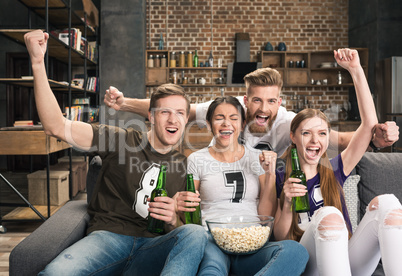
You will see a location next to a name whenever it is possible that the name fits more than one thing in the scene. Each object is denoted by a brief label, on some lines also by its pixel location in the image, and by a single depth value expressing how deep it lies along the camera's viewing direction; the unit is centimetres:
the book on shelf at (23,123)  366
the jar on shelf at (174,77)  648
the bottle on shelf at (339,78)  648
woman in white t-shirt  167
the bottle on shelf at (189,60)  651
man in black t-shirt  141
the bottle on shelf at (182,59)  653
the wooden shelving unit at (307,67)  652
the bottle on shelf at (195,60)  655
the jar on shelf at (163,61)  648
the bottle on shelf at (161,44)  662
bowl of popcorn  148
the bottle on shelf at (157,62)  647
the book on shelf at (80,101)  526
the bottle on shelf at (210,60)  658
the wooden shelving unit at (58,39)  360
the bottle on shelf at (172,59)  649
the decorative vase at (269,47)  659
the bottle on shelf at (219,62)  662
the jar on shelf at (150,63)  645
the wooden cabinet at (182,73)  647
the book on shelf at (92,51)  555
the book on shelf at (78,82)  515
